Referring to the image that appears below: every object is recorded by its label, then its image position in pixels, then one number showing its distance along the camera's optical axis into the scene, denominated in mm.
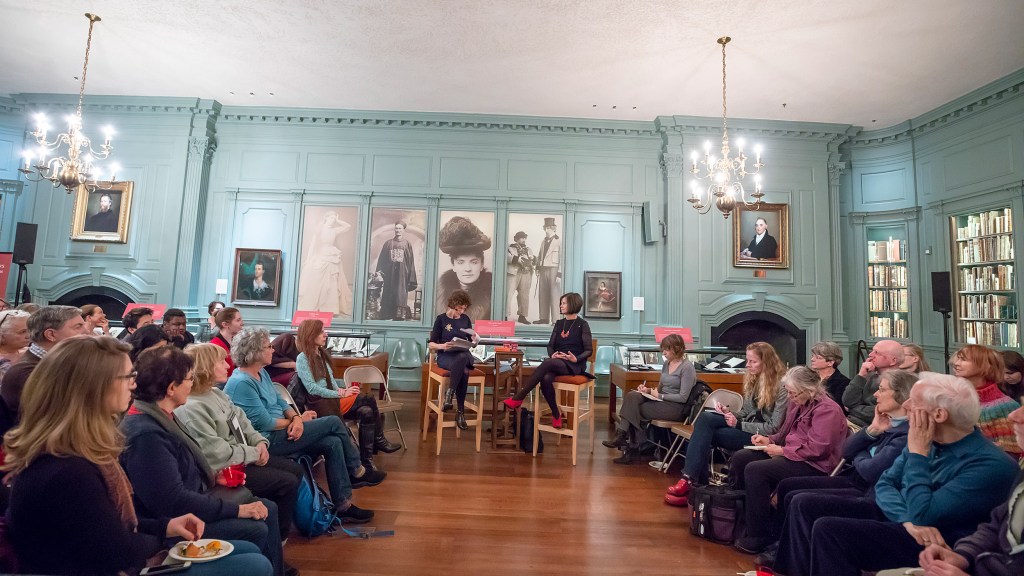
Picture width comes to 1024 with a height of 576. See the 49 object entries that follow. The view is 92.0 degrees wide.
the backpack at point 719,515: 2896
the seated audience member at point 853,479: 2336
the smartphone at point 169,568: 1534
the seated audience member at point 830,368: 3715
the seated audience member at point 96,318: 4566
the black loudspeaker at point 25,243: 7555
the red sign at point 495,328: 6414
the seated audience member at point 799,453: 2846
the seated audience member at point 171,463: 1812
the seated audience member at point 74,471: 1313
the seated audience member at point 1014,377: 3576
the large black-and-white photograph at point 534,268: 8008
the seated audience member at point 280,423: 2963
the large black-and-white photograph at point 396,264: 8023
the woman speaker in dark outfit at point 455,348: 4949
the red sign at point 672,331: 6063
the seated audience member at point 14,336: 2684
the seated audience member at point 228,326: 4094
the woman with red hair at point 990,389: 2654
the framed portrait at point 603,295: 8055
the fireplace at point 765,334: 7910
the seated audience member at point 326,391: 3807
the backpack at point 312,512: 2775
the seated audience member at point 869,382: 3559
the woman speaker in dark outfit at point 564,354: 4723
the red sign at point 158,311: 6573
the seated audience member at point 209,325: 6429
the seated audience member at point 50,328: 2494
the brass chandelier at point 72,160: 5449
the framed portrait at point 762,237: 7980
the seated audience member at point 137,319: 4586
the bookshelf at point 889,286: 7922
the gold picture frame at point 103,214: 7953
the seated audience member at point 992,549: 1577
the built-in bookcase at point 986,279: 6551
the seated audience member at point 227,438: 2297
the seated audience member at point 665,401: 4359
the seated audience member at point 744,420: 3498
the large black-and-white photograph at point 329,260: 8055
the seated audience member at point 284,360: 4039
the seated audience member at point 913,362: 3656
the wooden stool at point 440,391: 4668
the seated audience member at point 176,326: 4660
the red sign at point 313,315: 6766
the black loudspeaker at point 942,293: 6734
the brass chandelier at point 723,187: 5535
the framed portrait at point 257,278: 8008
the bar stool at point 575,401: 4453
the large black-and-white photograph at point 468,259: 8016
